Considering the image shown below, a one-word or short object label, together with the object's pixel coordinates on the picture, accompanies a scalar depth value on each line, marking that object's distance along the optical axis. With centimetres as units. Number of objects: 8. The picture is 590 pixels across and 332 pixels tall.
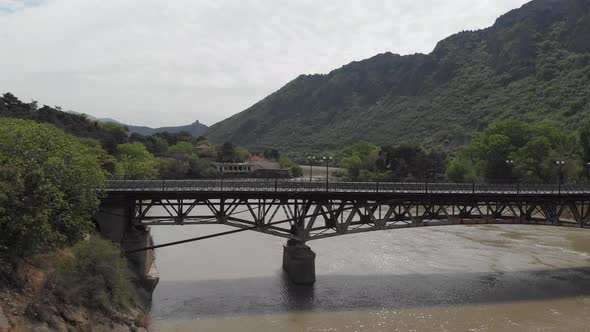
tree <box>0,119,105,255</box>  1928
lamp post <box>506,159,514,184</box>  8150
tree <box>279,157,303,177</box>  12759
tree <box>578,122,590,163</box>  7725
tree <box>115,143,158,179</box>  7456
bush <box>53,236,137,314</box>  2164
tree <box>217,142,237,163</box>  13275
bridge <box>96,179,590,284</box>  3228
